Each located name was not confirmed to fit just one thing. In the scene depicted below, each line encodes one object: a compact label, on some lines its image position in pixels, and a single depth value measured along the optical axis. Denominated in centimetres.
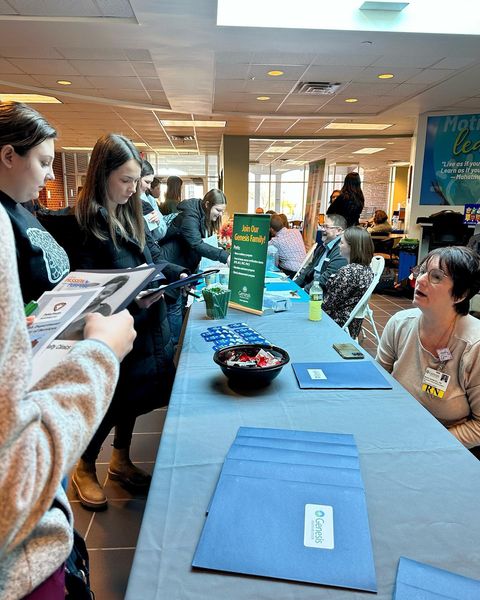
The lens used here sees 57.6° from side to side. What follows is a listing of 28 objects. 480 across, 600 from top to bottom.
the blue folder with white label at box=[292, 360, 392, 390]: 138
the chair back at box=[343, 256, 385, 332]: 294
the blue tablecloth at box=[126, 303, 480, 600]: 67
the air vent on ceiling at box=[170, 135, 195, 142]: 1070
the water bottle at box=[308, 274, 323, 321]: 220
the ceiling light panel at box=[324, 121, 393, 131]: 897
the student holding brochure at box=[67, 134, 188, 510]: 175
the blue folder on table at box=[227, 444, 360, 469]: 94
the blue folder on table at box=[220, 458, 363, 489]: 88
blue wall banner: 761
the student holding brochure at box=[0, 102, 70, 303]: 133
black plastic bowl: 132
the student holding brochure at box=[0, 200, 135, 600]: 45
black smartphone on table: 164
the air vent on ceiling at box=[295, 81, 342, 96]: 586
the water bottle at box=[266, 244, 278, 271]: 410
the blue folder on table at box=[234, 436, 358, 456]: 100
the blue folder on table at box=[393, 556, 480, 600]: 64
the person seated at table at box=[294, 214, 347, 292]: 351
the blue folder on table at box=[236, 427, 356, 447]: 105
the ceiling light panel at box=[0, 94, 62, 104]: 692
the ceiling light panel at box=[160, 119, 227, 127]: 882
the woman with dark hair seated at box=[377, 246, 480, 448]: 149
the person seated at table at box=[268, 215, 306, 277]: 483
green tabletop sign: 224
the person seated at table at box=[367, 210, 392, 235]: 995
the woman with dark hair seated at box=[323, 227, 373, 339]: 298
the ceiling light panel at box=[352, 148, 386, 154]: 1254
